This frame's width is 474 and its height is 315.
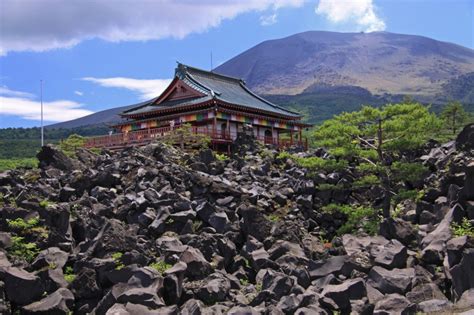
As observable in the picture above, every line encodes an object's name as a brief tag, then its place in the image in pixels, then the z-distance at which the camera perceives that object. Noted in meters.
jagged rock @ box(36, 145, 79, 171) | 26.17
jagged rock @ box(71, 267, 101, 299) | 13.62
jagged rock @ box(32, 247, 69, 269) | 14.75
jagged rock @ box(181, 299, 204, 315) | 11.78
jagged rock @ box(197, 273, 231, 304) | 13.09
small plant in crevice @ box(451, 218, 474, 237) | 14.80
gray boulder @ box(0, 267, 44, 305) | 13.13
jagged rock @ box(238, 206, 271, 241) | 17.52
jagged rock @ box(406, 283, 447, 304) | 12.17
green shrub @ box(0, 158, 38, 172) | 42.64
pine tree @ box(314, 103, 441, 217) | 19.06
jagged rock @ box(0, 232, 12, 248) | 15.95
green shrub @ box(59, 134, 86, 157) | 35.78
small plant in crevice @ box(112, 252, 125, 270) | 14.19
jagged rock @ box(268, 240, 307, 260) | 15.77
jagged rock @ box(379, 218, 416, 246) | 16.39
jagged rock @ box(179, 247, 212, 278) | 14.27
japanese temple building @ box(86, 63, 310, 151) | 36.78
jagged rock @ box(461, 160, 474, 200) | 16.48
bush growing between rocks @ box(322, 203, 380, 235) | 19.12
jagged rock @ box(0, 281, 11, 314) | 12.66
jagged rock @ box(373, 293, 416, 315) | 11.19
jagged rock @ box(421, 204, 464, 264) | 14.15
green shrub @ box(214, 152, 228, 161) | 29.14
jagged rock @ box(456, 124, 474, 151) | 22.16
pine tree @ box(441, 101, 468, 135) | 57.00
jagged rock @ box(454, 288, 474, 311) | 10.98
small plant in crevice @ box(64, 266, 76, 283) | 14.33
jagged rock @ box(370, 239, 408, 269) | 13.88
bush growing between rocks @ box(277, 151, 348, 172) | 20.23
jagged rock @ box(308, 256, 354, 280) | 14.11
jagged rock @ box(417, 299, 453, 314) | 11.26
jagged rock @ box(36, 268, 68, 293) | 13.73
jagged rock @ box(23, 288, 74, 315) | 12.66
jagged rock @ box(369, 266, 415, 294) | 12.63
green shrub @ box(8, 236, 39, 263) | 15.83
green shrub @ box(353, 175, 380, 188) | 19.66
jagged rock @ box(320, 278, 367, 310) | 12.18
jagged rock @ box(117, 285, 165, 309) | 12.02
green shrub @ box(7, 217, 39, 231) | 17.16
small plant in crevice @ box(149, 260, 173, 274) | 14.20
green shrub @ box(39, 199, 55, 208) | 18.88
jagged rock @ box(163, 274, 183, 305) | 13.10
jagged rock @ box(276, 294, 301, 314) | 11.76
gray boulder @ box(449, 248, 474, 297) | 12.05
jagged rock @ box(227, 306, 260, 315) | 11.34
